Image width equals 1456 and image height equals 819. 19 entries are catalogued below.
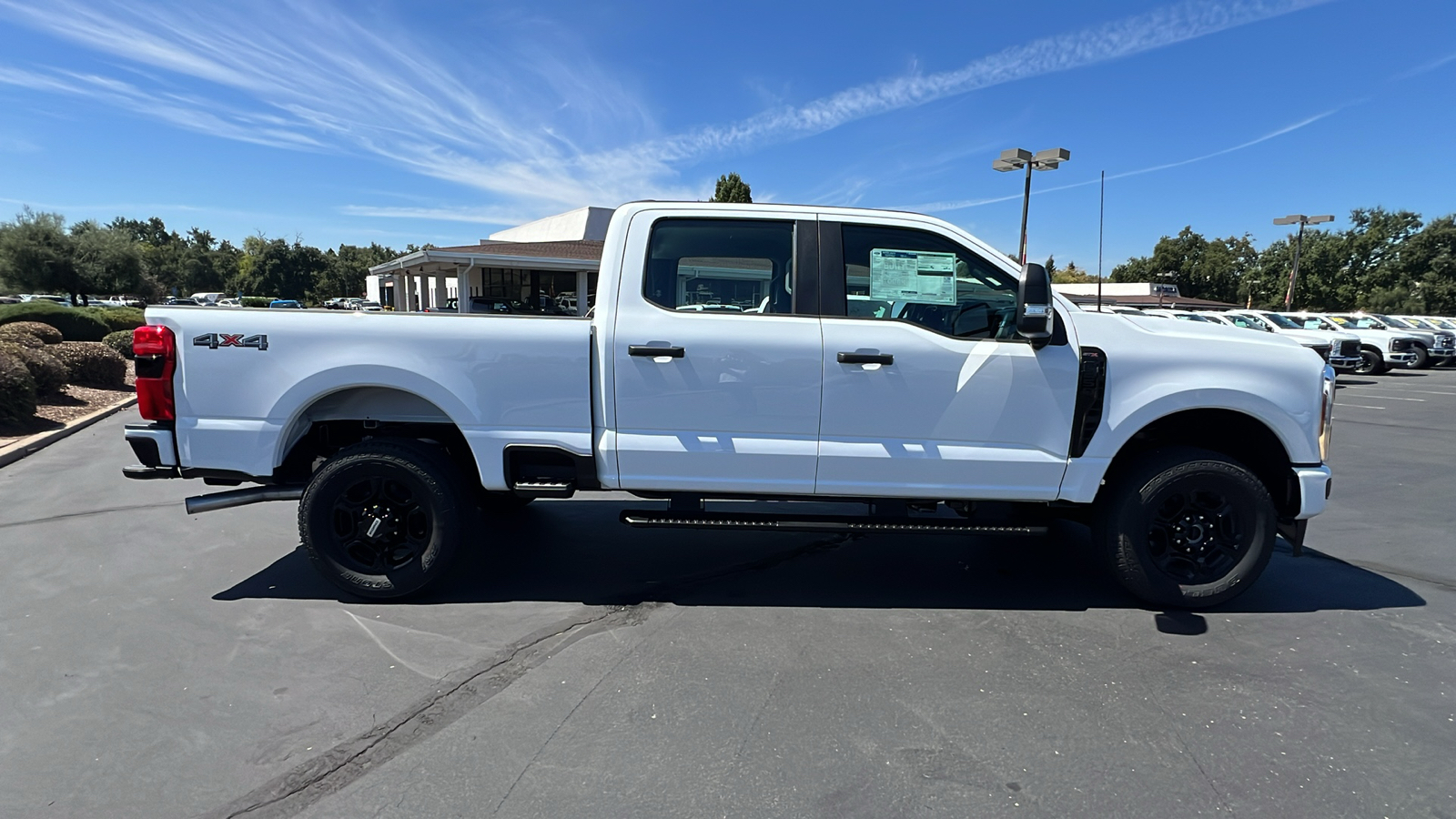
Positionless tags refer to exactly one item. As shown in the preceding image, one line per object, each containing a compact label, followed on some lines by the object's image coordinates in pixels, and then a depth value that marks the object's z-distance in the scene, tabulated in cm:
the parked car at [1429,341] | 2448
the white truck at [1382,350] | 2255
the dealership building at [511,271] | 2436
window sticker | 414
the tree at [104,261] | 3591
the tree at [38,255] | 3369
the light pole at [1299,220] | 3025
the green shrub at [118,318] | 2034
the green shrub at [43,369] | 996
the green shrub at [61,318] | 1739
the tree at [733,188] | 3991
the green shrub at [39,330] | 1219
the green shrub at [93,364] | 1215
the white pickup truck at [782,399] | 401
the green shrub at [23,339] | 1115
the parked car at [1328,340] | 1923
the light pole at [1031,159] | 1769
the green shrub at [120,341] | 1544
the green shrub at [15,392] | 869
